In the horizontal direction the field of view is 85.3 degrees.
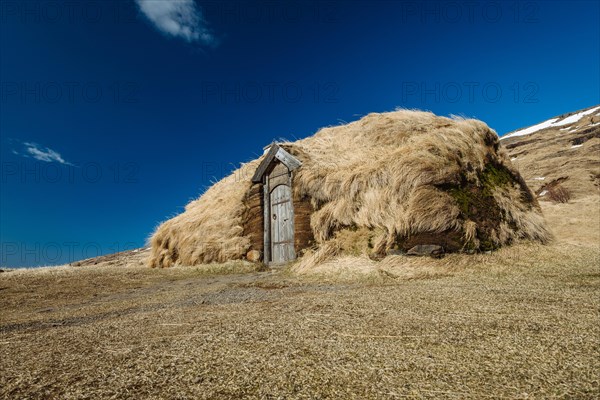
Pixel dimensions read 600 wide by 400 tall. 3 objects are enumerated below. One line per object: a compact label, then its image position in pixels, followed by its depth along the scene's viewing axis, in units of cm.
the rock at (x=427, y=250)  700
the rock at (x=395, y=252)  728
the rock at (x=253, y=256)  1162
